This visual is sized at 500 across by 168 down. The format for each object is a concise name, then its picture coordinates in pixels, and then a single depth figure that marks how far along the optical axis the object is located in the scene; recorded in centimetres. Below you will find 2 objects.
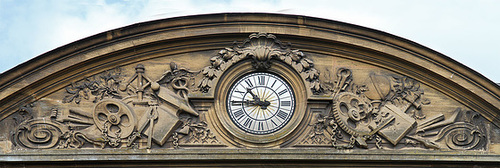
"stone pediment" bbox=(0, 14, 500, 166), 1916
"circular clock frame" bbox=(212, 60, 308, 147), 1925
